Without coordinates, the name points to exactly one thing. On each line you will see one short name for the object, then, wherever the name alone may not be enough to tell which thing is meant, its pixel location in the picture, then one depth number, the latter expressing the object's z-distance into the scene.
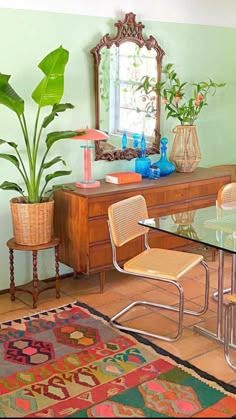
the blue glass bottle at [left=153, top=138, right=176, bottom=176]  4.73
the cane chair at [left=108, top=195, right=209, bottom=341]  3.38
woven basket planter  3.86
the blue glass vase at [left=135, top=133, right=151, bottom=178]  4.66
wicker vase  4.86
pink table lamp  4.09
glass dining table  3.16
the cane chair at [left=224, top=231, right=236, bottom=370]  3.03
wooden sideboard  4.07
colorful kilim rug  2.74
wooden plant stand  3.91
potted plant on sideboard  4.76
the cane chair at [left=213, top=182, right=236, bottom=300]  3.77
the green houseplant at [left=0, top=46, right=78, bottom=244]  3.72
